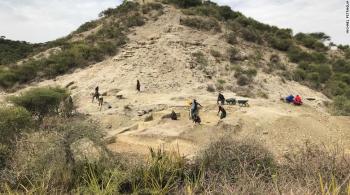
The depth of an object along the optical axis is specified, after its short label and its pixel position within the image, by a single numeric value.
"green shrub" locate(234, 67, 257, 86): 27.03
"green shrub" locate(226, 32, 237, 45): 33.28
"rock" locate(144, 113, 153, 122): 18.06
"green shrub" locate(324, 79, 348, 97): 29.08
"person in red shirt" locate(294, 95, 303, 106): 21.31
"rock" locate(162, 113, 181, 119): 17.83
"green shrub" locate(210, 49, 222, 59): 30.06
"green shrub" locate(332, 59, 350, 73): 35.22
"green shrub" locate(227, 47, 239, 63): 30.53
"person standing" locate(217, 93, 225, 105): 19.61
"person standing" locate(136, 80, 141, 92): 24.17
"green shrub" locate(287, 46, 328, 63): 35.12
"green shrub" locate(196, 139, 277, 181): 8.51
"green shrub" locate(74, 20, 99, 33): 40.34
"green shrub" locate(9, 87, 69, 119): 19.52
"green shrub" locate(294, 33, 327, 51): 41.37
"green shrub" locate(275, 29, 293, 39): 41.38
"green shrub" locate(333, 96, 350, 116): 22.19
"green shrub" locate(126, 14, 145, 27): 35.41
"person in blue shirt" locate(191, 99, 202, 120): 16.94
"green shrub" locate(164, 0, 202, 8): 40.41
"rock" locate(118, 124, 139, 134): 16.91
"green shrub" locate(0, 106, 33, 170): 10.36
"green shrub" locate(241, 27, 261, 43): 35.53
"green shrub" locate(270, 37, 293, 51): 36.88
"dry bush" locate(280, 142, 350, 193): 7.42
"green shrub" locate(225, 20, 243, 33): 35.84
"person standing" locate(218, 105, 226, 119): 17.45
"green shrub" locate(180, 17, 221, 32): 34.53
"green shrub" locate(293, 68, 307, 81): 30.81
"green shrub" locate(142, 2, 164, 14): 37.52
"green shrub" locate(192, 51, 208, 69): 28.65
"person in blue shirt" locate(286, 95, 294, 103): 22.09
